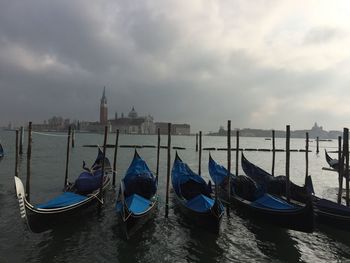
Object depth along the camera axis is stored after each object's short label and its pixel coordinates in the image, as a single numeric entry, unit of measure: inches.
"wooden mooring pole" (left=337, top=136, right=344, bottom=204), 464.4
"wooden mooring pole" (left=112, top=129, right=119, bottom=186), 607.0
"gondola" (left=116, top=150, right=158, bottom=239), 346.2
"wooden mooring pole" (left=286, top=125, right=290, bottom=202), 426.0
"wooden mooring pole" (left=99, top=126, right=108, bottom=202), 443.4
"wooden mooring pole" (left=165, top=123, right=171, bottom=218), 448.0
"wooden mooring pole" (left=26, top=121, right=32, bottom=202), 442.9
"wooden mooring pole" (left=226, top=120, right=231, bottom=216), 462.0
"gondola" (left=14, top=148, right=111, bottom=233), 317.7
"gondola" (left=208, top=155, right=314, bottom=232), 350.0
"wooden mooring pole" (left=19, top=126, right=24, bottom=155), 1327.8
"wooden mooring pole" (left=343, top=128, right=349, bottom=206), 442.0
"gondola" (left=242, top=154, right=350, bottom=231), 385.1
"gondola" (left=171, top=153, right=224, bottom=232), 364.5
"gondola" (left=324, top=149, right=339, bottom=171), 931.3
